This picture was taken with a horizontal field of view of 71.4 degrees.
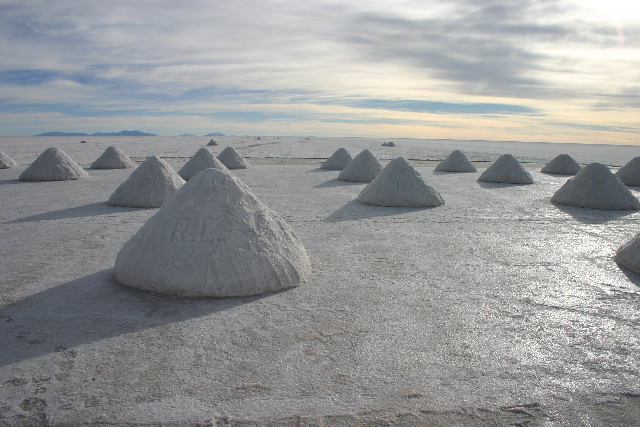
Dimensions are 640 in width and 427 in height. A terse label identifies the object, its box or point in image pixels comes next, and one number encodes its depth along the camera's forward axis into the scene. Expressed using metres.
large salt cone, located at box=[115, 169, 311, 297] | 3.47
